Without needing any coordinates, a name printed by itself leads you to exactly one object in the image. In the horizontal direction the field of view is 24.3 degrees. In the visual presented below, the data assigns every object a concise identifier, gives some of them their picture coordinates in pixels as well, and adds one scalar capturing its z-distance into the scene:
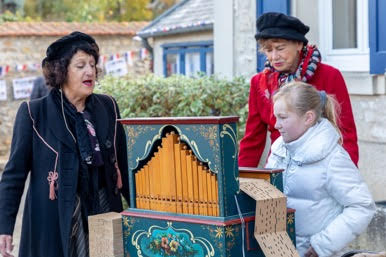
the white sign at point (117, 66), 18.42
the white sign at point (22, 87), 17.28
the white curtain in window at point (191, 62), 16.38
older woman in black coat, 3.69
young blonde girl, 3.03
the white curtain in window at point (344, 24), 6.86
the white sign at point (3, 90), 17.20
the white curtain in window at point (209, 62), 15.66
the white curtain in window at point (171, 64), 17.34
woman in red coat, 3.77
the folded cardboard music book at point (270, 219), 2.81
